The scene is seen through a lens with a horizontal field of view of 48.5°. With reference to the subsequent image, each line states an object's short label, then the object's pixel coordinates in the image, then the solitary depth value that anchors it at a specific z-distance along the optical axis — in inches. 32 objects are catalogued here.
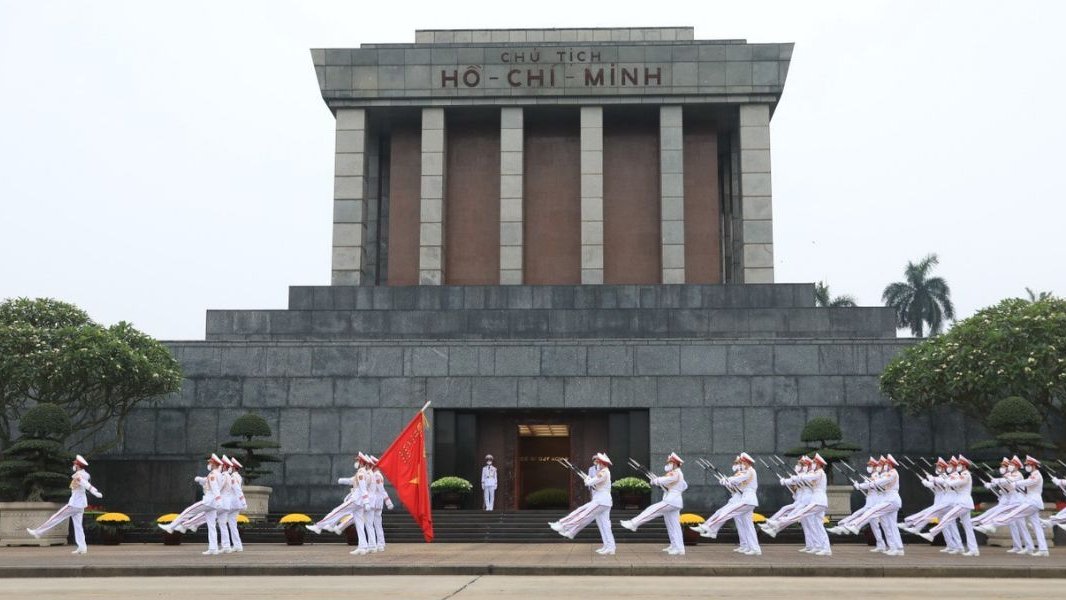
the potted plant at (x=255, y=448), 1195.9
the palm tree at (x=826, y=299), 3764.8
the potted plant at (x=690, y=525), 1098.1
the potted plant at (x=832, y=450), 1168.8
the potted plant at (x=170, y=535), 1101.7
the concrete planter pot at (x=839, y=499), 1168.8
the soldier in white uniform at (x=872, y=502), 933.8
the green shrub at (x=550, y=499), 1355.8
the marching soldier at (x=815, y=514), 909.8
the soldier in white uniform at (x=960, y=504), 904.9
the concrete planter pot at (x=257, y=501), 1178.0
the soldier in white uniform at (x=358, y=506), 925.8
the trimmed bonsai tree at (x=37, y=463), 1112.8
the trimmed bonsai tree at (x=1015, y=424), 1074.7
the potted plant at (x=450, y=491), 1262.3
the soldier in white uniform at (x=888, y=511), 910.4
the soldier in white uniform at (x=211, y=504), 911.0
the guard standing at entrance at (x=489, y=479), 1323.8
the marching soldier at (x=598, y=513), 892.6
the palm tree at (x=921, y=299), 3622.0
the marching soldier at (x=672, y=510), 890.7
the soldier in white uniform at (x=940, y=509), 925.8
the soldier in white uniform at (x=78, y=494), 952.3
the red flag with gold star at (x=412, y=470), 963.3
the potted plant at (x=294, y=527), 1106.1
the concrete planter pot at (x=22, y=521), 1093.4
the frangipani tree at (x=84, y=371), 1184.2
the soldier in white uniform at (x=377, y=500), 941.9
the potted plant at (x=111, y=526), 1114.1
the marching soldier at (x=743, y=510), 908.6
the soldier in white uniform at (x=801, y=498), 935.7
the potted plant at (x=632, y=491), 1242.6
